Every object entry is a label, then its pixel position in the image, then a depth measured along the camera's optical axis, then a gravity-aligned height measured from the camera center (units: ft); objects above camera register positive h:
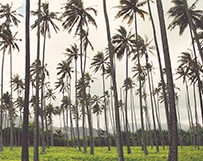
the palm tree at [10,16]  101.09 +46.19
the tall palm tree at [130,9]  81.92 +37.48
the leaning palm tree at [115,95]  48.11 +5.83
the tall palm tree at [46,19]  81.30 +35.12
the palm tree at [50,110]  201.75 +13.94
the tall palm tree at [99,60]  115.83 +29.77
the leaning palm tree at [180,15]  79.66 +33.92
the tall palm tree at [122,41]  90.84 +29.98
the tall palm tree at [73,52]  108.47 +32.16
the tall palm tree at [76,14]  83.76 +37.35
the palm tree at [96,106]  179.73 +13.99
